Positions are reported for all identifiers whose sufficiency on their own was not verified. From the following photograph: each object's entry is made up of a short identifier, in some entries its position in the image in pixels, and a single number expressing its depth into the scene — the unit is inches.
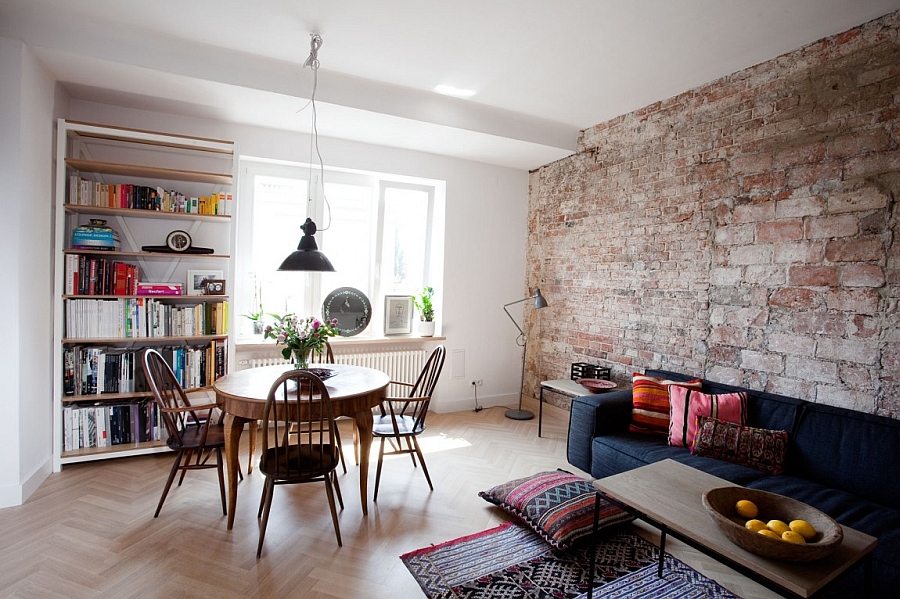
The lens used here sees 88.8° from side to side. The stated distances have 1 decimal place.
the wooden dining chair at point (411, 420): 120.6
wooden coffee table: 58.2
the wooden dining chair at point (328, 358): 131.0
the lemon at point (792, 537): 60.9
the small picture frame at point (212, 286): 146.6
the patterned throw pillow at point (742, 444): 106.6
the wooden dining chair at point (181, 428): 105.1
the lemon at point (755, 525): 64.0
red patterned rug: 85.0
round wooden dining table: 99.6
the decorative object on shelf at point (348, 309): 179.0
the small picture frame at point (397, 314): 190.7
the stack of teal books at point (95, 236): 129.9
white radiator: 179.6
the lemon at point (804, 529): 62.5
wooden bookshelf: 127.0
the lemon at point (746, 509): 69.1
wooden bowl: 58.7
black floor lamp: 181.9
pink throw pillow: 116.3
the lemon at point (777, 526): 62.8
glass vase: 115.7
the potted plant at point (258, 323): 167.5
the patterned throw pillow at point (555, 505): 97.6
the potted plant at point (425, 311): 193.3
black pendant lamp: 112.0
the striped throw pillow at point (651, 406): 127.7
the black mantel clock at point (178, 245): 142.8
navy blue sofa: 80.9
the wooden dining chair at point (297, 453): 92.5
